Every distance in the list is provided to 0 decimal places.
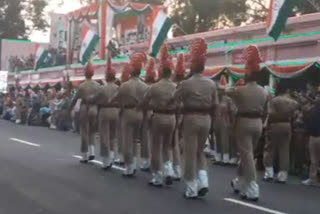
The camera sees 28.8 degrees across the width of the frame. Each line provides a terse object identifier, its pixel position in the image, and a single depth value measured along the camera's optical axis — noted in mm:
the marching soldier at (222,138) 14414
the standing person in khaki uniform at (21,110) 29406
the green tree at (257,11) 38562
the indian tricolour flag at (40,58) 36500
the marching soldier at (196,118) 9062
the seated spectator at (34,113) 27922
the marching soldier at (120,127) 12364
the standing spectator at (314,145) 11523
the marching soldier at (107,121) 12258
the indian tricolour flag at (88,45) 27828
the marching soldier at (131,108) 11234
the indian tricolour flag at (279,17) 15898
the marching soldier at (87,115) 13086
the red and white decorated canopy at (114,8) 30797
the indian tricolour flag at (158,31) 23122
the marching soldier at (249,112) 9242
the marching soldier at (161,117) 10211
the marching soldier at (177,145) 10773
